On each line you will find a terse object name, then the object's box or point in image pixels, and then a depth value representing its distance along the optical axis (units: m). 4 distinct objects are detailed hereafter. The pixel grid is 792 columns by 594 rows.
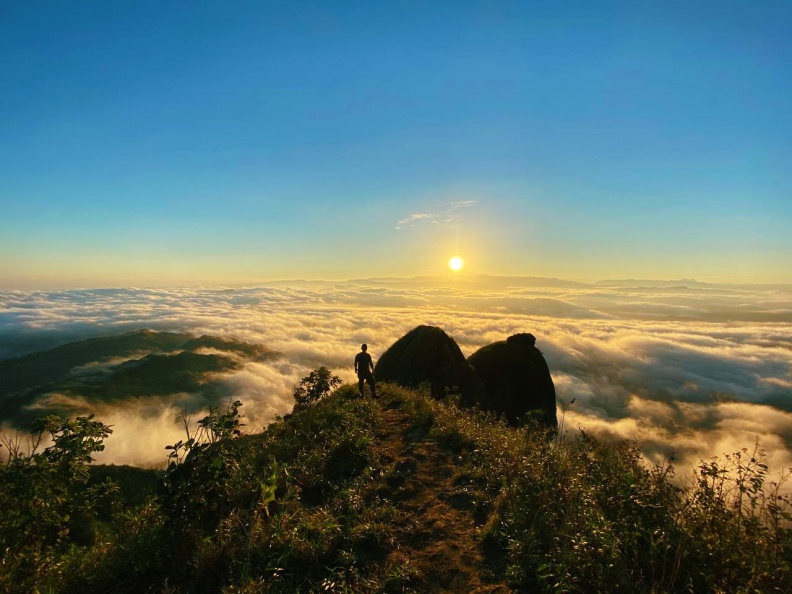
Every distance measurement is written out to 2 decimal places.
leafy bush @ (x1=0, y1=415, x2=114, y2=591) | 4.49
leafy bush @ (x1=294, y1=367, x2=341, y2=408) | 14.18
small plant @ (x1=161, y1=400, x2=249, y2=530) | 5.29
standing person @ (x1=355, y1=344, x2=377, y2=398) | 16.98
